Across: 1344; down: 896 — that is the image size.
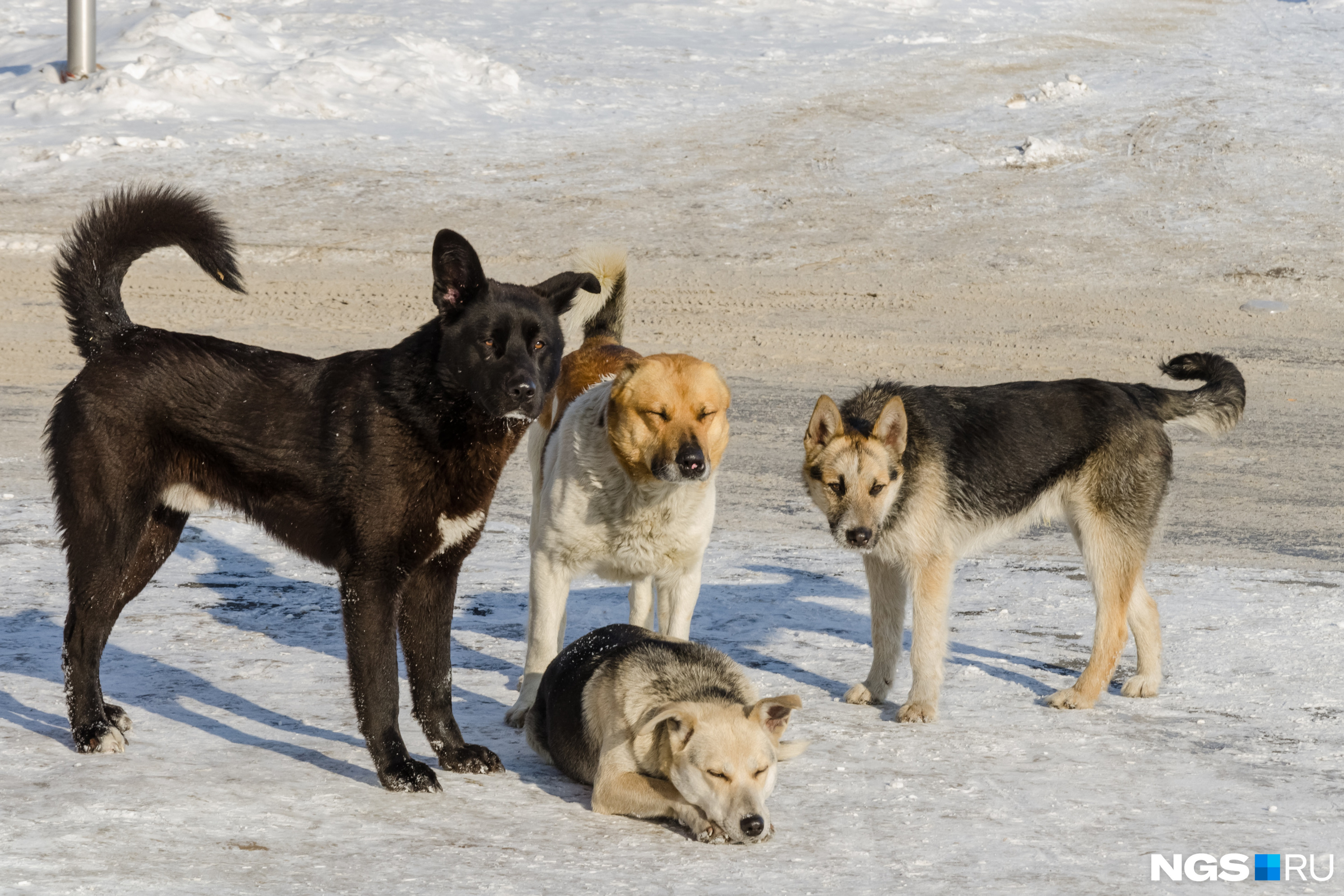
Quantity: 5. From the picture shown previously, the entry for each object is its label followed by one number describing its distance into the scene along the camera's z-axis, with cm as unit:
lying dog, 837
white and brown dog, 1052
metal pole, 4234
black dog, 891
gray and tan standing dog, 1134
